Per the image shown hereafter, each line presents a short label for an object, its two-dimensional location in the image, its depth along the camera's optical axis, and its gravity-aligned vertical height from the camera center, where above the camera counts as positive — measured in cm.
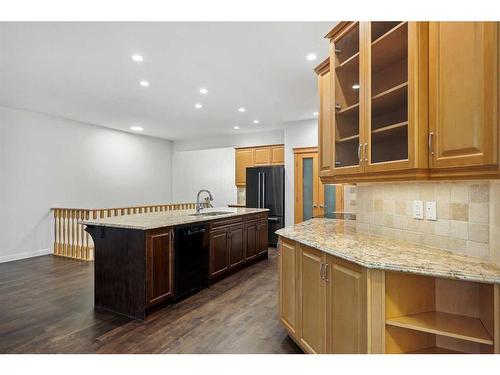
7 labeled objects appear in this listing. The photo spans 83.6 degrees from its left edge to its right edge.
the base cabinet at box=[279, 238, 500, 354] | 136 -66
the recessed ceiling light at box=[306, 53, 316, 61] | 308 +147
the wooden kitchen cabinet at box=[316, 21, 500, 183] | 128 +50
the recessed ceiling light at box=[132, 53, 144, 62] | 303 +144
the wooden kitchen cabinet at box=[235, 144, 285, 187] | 642 +73
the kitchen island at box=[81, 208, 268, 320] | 272 -73
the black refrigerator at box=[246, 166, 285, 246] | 603 -13
